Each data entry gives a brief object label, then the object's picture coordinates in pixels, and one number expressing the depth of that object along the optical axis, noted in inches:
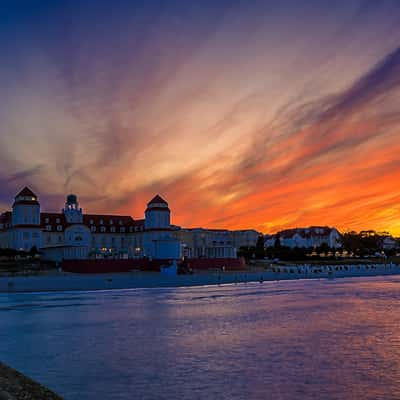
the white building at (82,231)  3540.8
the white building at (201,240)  4503.0
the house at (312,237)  6579.7
